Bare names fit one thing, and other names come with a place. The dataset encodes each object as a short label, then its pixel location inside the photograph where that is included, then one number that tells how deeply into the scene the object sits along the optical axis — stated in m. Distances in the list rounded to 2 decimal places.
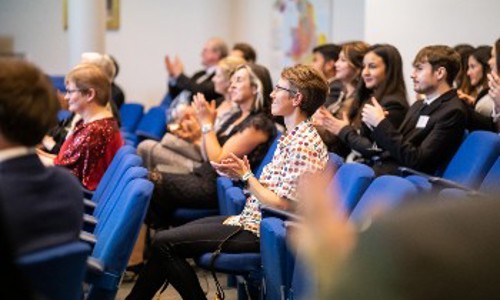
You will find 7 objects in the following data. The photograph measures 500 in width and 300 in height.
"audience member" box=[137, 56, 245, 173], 5.22
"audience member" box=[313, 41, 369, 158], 5.09
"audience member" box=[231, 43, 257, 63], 7.33
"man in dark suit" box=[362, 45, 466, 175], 4.21
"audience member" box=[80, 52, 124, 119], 5.83
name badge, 4.36
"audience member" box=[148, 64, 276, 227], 4.70
